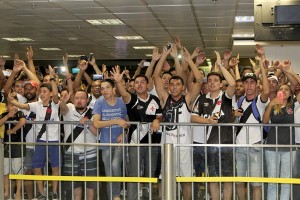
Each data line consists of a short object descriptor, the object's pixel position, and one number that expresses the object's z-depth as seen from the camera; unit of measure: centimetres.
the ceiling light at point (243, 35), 1867
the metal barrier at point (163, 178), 644
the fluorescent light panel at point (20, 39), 1989
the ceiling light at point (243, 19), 1475
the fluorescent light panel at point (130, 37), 1908
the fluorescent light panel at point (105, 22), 1540
